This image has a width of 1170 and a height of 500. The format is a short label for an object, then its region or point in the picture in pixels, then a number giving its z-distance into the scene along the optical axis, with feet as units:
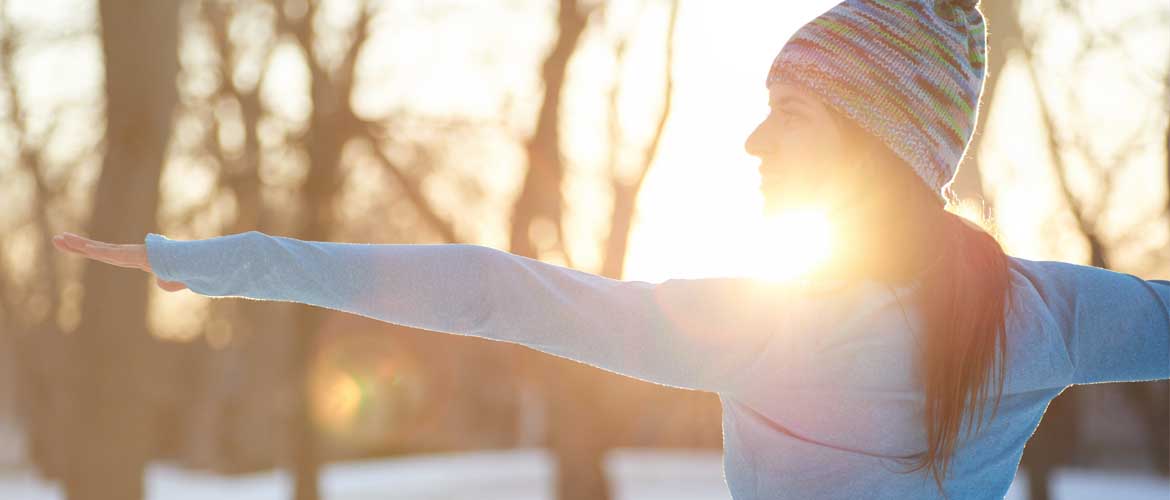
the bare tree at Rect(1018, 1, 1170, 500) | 25.00
